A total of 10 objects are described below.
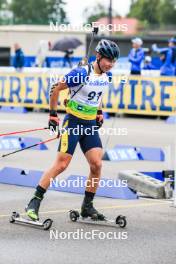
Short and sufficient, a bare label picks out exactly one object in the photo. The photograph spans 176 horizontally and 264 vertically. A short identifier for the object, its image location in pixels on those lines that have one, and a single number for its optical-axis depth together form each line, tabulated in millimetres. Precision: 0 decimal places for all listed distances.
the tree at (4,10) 126406
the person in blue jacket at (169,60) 25531
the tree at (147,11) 125562
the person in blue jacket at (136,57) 24938
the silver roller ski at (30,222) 8492
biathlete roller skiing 8562
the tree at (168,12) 135375
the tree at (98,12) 133088
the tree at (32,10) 113250
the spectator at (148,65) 29103
